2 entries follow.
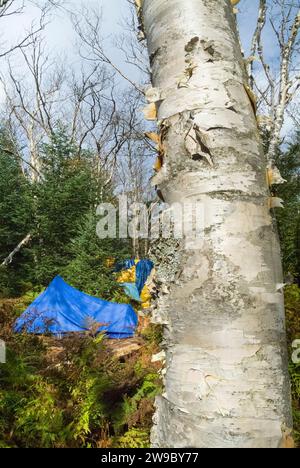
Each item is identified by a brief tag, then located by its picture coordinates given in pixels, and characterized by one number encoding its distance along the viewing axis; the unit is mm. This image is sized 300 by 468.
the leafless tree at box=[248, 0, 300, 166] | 8078
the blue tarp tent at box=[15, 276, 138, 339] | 6957
